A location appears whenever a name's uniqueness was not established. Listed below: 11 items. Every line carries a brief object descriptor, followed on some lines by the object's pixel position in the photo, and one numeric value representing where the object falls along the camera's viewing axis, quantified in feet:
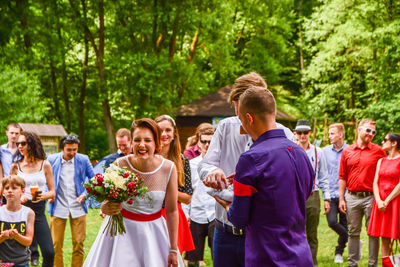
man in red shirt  31.55
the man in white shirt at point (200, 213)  28.58
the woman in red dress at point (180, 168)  21.13
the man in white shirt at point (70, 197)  28.25
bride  16.24
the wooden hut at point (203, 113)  115.85
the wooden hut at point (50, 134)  70.13
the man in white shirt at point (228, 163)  13.89
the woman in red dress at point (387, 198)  29.25
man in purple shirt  11.46
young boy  22.47
